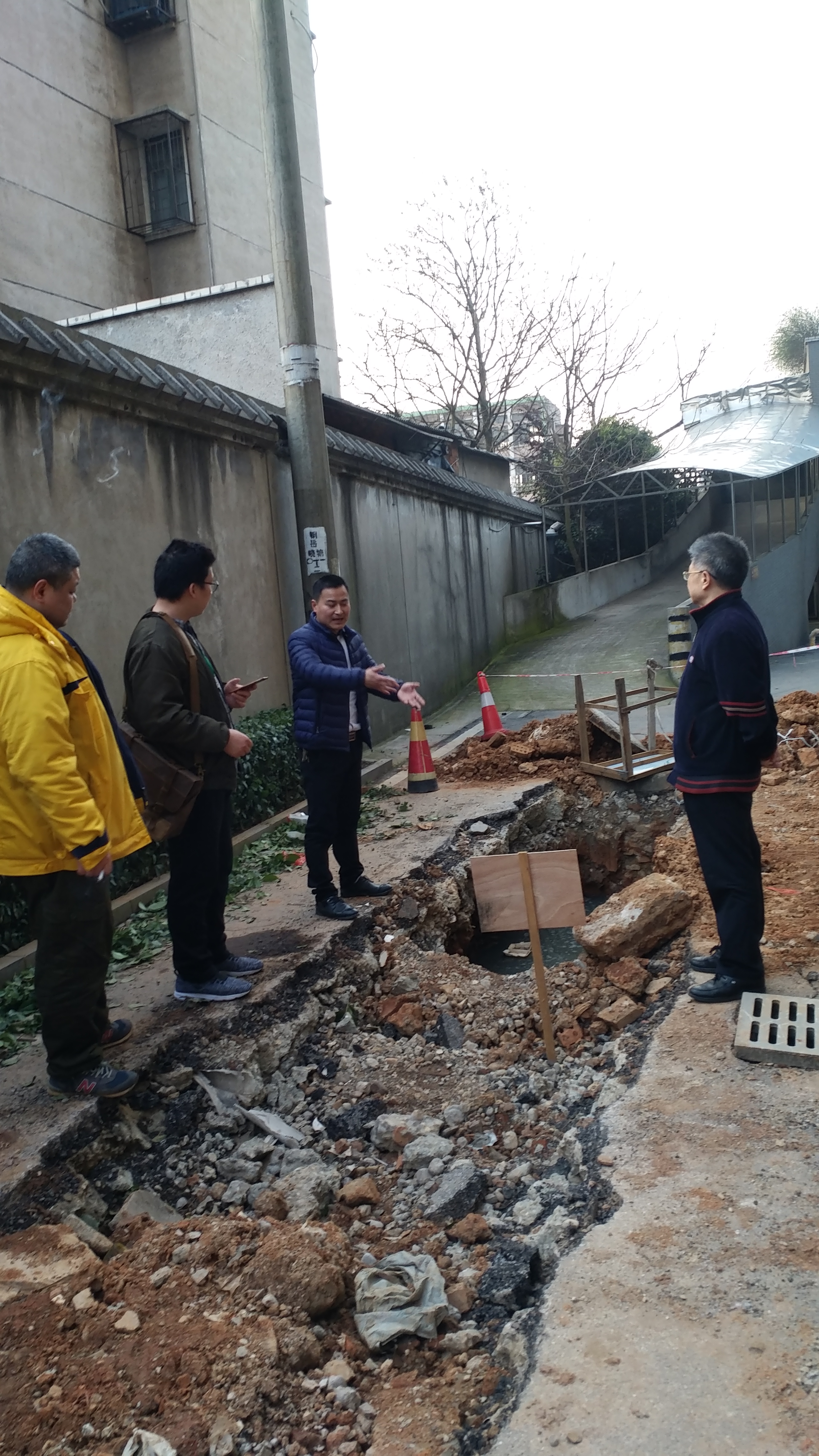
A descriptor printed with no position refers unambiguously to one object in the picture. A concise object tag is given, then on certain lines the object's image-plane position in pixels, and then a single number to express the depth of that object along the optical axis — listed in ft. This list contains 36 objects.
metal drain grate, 10.59
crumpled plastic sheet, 7.82
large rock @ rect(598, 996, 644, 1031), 13.74
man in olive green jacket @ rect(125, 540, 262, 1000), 12.11
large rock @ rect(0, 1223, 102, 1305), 7.78
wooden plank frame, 25.61
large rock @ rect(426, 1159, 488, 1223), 9.65
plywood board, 13.05
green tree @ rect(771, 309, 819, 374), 104.47
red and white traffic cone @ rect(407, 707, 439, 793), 27.07
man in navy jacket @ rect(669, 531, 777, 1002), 11.65
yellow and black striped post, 42.70
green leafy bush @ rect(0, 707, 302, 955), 18.83
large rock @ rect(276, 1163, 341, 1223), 9.55
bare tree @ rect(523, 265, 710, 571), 67.67
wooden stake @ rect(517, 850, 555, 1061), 12.89
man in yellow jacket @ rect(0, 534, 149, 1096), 9.61
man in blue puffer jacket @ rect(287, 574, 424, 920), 15.90
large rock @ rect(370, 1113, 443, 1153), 11.28
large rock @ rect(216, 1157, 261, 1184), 10.45
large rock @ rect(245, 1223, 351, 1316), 8.03
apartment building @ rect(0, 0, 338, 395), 41.16
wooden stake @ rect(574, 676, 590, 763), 27.27
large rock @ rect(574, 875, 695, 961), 15.19
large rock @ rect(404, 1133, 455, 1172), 10.77
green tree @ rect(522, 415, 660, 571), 66.64
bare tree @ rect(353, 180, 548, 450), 68.44
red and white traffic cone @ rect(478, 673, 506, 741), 32.35
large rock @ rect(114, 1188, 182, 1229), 9.39
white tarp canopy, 54.03
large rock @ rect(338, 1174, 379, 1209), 10.14
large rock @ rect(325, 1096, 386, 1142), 11.66
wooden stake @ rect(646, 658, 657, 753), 26.71
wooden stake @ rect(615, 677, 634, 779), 24.62
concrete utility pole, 22.98
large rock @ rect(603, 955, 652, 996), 14.55
